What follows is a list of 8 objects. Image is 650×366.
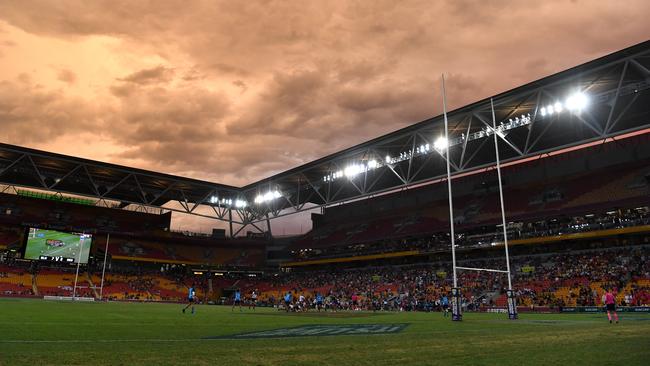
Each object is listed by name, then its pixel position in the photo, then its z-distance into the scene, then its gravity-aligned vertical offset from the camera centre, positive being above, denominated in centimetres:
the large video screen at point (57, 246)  4912 +435
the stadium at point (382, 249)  946 +432
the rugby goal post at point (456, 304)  2008 -82
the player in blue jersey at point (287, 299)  3177 -99
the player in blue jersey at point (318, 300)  3497 -116
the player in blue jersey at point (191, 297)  2550 -71
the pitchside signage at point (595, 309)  2777 -148
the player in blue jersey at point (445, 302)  3107 -114
